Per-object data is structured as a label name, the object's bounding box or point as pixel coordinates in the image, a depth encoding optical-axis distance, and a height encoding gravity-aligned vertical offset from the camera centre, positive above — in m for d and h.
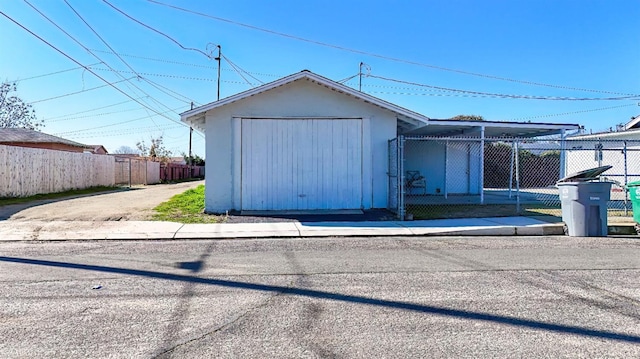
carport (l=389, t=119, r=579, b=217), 16.94 +0.57
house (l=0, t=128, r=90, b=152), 25.98 +2.53
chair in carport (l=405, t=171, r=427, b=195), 17.33 -0.20
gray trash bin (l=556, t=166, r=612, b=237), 8.35 -0.65
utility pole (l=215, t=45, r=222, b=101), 30.67 +9.67
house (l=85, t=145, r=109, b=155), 38.38 +2.98
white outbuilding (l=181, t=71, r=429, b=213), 11.34 +0.86
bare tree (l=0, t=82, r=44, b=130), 35.72 +6.20
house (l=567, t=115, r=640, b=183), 20.30 +1.15
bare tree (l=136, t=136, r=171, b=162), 50.69 +3.38
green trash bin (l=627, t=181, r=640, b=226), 8.40 -0.44
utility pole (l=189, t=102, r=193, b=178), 45.57 +0.62
